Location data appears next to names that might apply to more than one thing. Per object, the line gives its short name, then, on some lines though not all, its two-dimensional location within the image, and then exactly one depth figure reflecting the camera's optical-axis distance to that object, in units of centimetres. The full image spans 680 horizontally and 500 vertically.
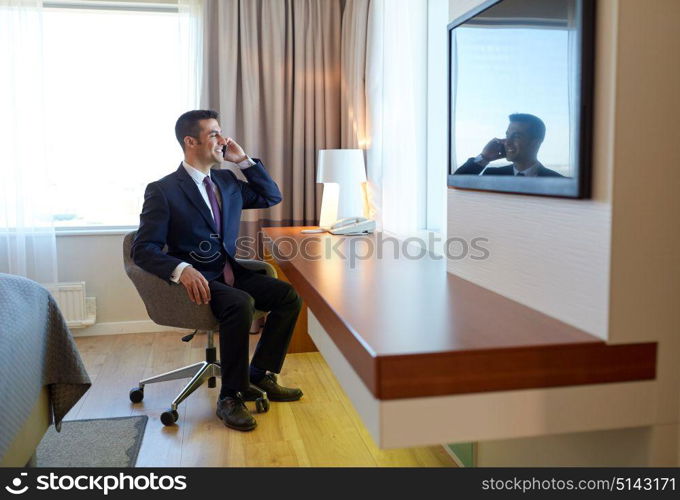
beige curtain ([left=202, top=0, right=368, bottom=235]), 422
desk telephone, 336
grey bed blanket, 170
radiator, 425
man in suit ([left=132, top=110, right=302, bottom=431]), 272
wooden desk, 121
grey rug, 237
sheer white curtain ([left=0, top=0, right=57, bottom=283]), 397
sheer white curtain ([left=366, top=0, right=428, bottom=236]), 313
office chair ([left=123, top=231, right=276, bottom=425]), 277
